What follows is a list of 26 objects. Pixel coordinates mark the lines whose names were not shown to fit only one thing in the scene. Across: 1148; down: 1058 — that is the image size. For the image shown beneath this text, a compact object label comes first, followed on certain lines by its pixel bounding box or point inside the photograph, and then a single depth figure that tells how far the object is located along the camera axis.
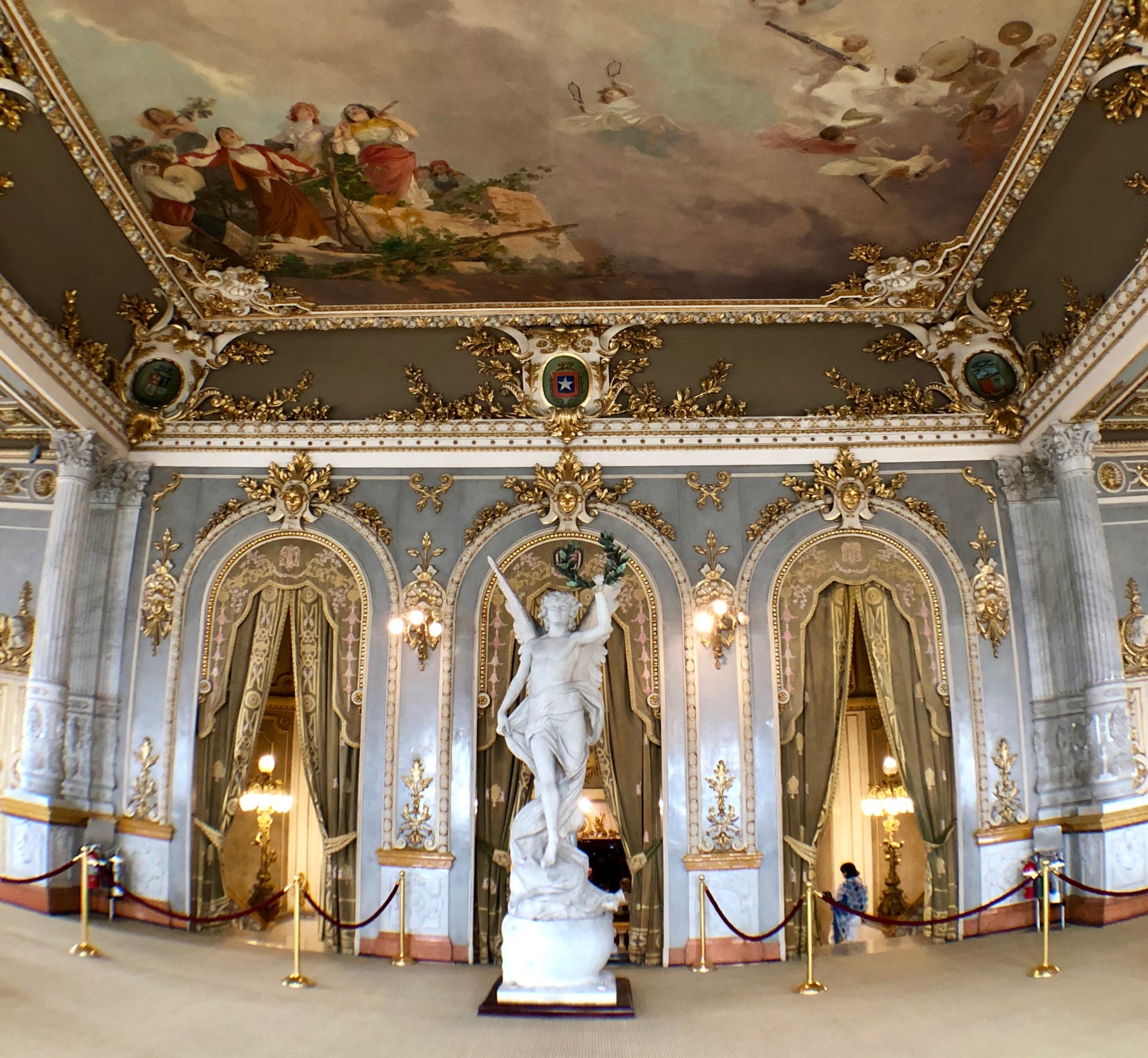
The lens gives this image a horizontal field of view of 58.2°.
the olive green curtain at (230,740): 10.99
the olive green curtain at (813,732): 10.85
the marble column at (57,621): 10.52
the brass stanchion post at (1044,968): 8.29
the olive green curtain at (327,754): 10.91
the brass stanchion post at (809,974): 8.41
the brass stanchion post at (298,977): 8.45
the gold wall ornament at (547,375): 12.20
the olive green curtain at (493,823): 10.68
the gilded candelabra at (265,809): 14.38
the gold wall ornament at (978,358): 11.61
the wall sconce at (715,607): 11.34
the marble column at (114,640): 11.08
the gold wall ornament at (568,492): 11.85
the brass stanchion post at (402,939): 9.97
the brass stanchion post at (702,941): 9.96
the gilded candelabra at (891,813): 14.45
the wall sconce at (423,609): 11.42
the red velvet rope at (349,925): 9.25
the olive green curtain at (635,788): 10.68
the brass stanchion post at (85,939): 8.62
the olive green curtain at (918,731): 10.76
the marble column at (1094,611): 10.20
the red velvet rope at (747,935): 9.03
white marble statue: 7.95
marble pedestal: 7.86
